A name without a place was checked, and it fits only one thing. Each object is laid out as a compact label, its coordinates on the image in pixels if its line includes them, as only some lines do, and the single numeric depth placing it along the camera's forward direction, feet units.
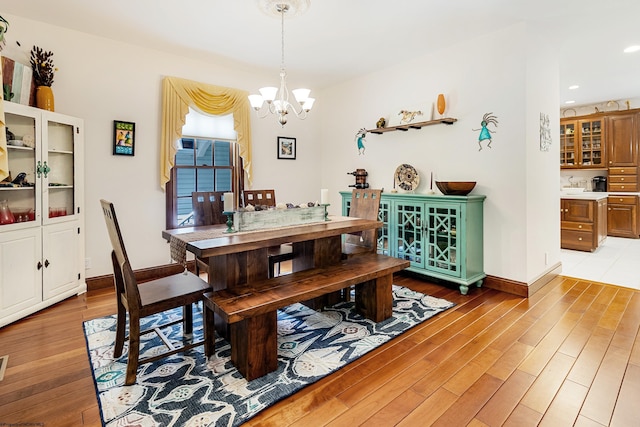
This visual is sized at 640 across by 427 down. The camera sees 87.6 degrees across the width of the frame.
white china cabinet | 9.12
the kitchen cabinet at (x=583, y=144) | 21.80
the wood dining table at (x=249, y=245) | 7.18
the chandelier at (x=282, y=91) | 9.07
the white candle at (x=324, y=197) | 10.34
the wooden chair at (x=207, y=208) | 11.01
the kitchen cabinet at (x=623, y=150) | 20.56
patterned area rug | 5.67
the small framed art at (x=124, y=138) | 12.20
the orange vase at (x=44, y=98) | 10.19
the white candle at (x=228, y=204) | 8.39
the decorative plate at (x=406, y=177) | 14.12
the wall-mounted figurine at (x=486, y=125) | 11.64
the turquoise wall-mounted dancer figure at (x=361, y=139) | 16.43
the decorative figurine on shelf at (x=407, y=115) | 13.78
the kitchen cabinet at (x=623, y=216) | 20.74
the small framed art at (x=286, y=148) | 17.02
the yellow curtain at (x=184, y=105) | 13.11
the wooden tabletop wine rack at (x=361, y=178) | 15.81
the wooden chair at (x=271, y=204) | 10.67
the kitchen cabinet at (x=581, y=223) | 17.38
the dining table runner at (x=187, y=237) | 7.64
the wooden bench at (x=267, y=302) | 6.50
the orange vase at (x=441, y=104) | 12.85
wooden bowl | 11.62
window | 13.88
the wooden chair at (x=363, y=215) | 10.86
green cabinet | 11.40
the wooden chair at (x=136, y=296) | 6.33
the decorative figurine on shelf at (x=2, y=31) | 7.52
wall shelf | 12.64
